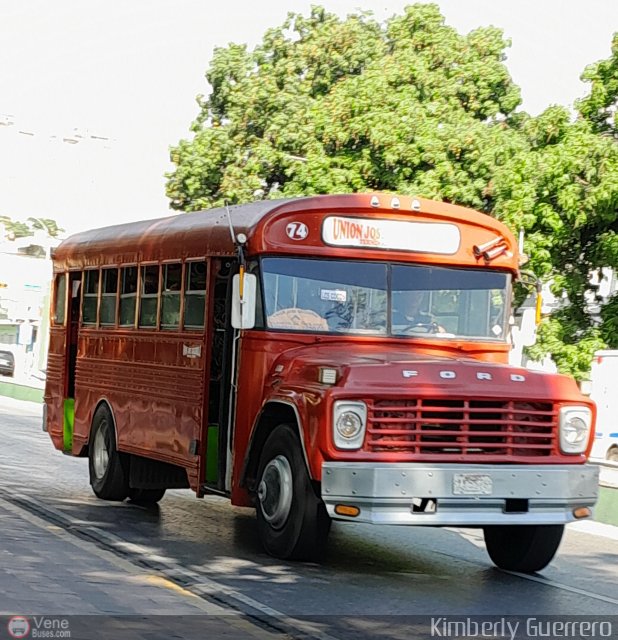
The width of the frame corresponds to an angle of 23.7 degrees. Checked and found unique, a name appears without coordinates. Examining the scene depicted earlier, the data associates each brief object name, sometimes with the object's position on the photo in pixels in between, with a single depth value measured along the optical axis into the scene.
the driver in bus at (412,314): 11.23
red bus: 9.78
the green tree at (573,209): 28.08
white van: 28.67
